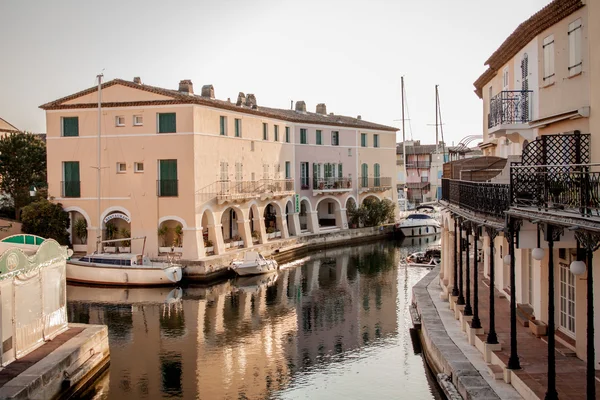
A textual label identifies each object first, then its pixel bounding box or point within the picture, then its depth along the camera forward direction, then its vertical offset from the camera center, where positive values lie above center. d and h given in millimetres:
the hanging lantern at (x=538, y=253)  12461 -1236
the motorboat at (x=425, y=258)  40844 -4356
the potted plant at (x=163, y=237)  37688 -2438
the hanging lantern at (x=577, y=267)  10659 -1299
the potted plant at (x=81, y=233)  39344 -2205
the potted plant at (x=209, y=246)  38562 -3103
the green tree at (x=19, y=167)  49062 +2274
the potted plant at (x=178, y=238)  37875 -2512
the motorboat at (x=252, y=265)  37156 -4099
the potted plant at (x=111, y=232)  38656 -2152
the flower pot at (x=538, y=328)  16672 -3581
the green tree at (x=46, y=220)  39125 -1407
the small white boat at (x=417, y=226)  58156 -3155
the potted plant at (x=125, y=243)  38119 -2781
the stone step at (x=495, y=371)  14344 -4077
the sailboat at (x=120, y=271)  33562 -3877
